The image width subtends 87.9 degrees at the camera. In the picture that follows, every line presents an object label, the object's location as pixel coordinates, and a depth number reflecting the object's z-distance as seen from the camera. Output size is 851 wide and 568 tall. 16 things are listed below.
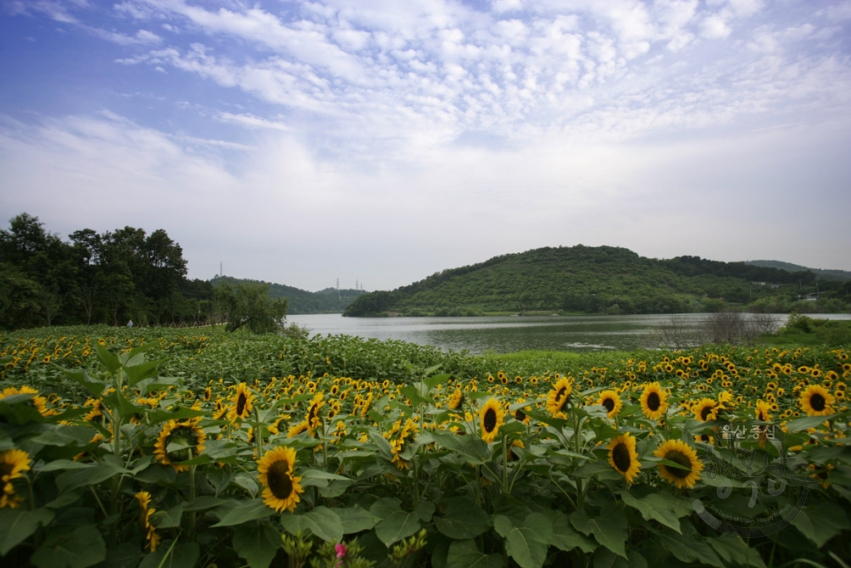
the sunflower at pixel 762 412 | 1.77
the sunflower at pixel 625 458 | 1.35
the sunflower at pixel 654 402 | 1.72
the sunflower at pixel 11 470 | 0.95
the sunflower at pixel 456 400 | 1.80
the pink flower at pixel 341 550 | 0.98
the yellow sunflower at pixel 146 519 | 1.15
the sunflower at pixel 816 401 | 1.67
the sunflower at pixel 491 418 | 1.42
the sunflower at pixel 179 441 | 1.32
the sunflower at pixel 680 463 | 1.41
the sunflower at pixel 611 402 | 1.69
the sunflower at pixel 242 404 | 1.71
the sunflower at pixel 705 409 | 1.79
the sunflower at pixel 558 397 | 1.60
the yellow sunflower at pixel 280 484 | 1.21
